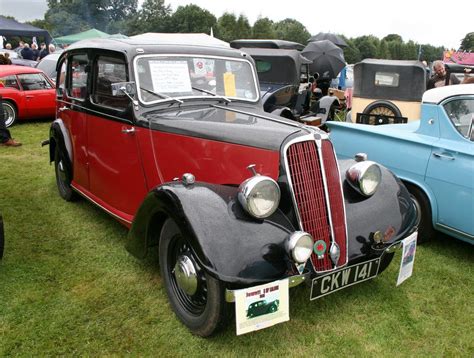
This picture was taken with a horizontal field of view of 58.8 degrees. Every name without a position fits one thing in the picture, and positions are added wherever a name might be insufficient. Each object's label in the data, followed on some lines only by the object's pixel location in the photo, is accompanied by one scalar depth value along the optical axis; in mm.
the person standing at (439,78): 7984
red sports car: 9039
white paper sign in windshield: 3438
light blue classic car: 3484
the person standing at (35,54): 16622
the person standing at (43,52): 16984
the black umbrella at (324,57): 14445
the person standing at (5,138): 7409
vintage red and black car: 2342
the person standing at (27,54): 16328
